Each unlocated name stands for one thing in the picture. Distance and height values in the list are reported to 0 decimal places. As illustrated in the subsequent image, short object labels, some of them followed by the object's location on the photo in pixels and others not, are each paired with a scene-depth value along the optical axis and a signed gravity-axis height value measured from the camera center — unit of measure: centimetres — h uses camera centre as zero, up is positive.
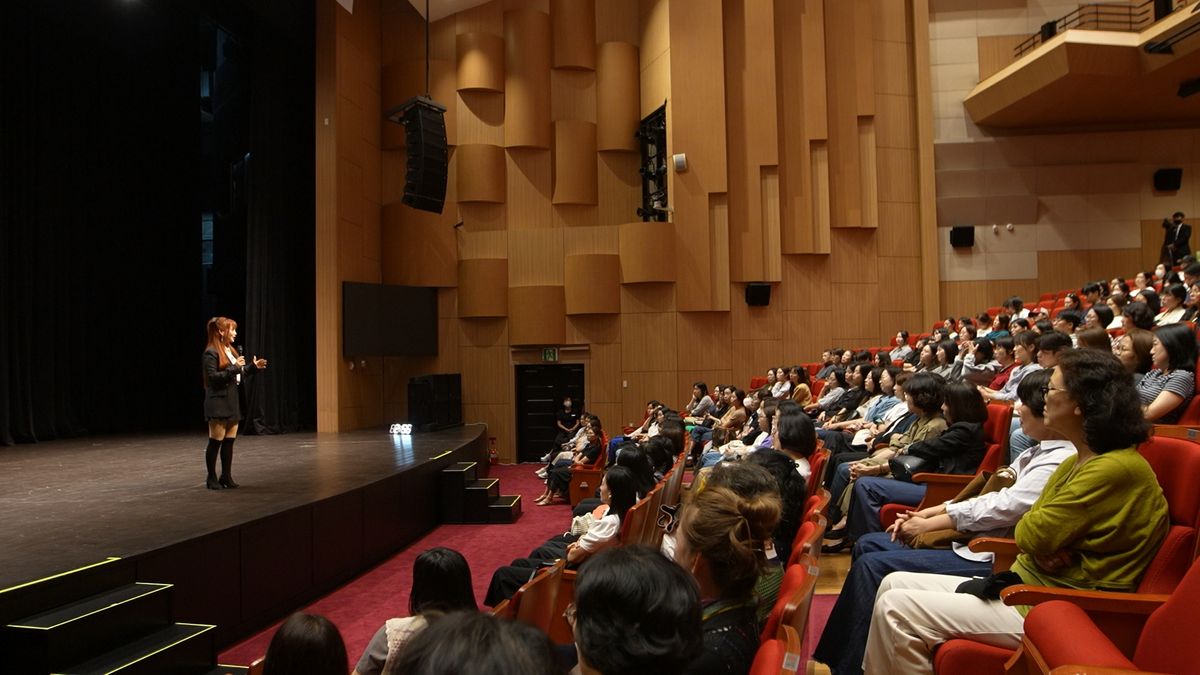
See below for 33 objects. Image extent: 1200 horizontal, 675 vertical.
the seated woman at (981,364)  569 -9
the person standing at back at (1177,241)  873 +120
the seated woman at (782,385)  760 -30
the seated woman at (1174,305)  518 +29
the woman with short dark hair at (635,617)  103 -35
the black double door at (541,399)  1084 -54
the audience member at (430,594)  203 -65
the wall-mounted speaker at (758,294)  1045 +83
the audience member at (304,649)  169 -62
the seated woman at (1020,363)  474 -7
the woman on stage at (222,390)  461 -13
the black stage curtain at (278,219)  959 +187
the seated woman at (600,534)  318 -71
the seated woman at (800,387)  704 -28
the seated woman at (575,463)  733 -98
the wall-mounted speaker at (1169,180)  1070 +230
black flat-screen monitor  961 +56
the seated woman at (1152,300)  552 +34
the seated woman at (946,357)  624 -4
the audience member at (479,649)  70 -26
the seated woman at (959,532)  222 -56
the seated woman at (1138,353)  354 -2
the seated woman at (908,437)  357 -40
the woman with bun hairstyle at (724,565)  143 -40
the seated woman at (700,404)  882 -54
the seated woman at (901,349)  782 +5
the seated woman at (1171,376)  324 -12
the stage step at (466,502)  645 -115
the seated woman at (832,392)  667 -33
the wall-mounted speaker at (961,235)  1076 +161
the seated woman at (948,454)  317 -41
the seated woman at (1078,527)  174 -40
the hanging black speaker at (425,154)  820 +222
